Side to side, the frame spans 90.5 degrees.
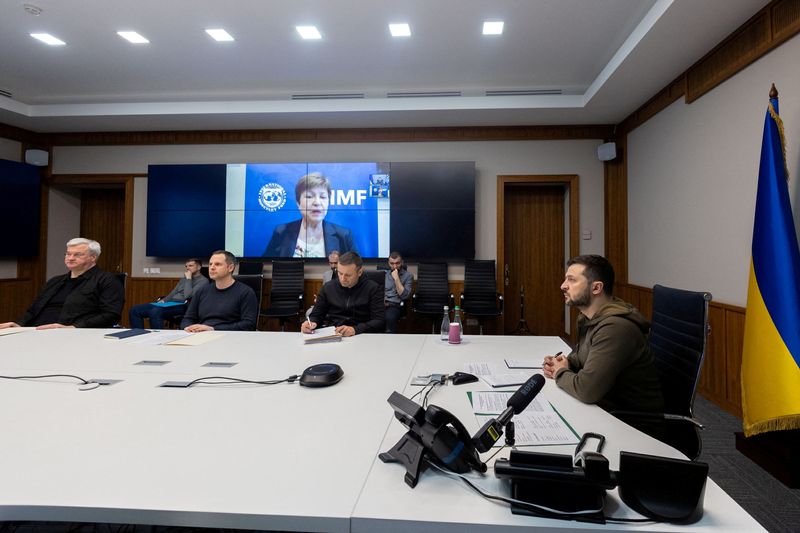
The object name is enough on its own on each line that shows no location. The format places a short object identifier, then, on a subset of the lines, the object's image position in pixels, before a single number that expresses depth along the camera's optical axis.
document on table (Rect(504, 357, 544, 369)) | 1.79
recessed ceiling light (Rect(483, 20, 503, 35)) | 3.44
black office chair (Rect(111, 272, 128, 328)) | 3.46
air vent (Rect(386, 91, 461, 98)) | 4.74
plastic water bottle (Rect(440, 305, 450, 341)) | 2.38
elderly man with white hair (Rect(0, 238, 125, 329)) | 2.97
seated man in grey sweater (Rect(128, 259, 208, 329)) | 4.53
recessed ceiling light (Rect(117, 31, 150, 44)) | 3.64
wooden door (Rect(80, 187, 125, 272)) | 6.62
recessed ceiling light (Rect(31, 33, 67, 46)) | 3.68
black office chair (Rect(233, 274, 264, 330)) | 4.02
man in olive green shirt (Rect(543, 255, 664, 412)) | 1.38
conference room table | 0.76
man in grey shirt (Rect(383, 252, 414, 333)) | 4.81
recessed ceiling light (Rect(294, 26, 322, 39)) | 3.53
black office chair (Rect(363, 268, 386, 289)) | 3.95
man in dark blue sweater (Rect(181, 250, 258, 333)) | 2.95
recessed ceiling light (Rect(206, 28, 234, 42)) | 3.58
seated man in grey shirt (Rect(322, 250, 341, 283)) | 5.10
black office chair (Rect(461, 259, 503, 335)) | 4.99
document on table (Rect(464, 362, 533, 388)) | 1.52
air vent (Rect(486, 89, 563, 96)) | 4.71
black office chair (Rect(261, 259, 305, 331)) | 5.11
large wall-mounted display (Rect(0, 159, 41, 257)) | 5.42
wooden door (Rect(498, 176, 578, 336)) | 5.80
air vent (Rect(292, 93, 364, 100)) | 4.87
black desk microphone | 0.87
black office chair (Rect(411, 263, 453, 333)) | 5.06
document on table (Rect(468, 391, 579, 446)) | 1.06
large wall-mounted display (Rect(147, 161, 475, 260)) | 5.36
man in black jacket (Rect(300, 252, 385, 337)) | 3.04
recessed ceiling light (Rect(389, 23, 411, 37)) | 3.47
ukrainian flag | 2.20
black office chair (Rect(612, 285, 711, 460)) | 1.53
